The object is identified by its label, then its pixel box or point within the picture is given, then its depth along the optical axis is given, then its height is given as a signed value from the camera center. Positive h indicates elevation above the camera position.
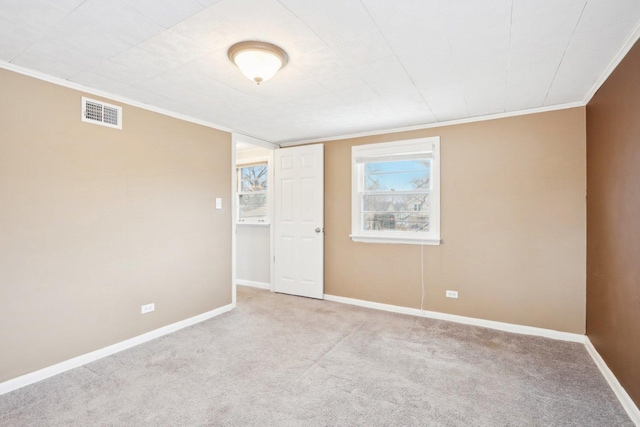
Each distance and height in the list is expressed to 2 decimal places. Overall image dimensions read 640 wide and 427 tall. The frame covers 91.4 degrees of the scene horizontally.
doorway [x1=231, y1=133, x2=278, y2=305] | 5.18 -0.09
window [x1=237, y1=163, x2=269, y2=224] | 5.35 +0.31
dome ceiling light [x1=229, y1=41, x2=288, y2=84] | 2.00 +1.02
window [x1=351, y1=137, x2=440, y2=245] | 3.86 +0.25
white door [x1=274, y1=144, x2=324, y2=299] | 4.57 -0.15
